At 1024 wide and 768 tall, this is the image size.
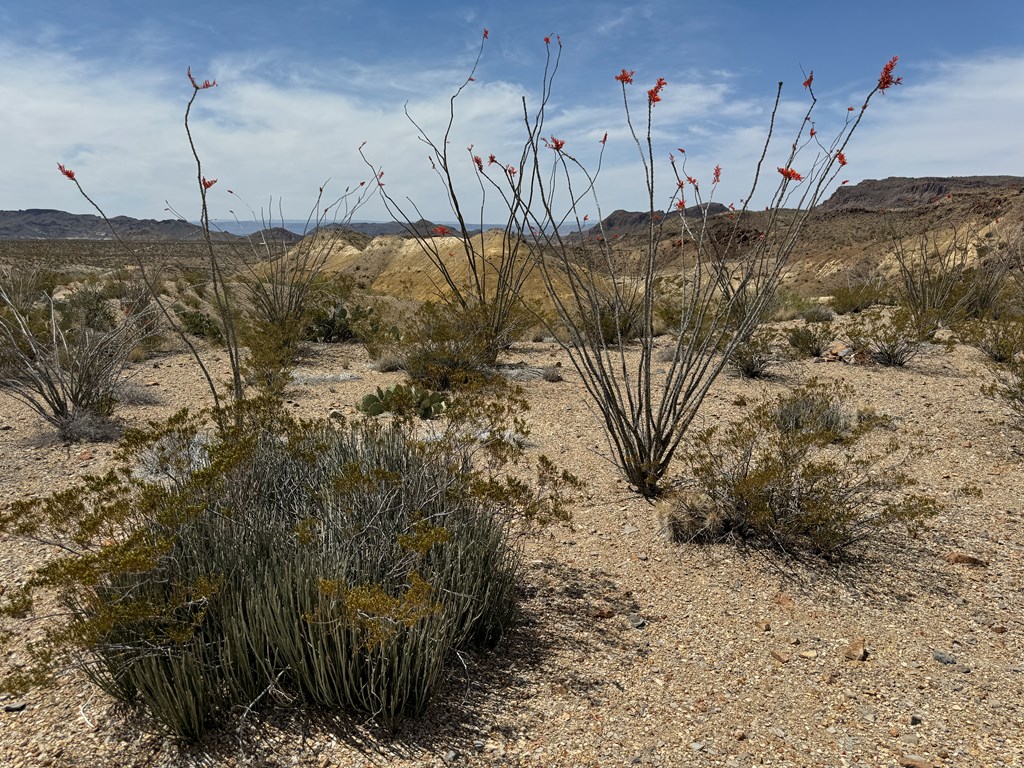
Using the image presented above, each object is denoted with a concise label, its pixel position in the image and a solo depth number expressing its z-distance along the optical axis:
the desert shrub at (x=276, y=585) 2.51
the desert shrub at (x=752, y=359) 8.90
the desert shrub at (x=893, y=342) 9.33
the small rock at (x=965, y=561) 4.04
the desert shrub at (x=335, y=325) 12.05
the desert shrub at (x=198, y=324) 11.92
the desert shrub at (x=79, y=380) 6.38
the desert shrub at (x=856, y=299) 16.27
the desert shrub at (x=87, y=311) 11.45
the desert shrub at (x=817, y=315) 14.11
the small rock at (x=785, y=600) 3.66
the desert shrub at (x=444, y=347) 8.77
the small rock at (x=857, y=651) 3.18
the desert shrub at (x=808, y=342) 10.33
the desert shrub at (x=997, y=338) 8.71
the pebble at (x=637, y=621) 3.50
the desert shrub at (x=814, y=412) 5.86
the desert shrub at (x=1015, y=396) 6.28
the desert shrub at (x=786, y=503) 4.07
